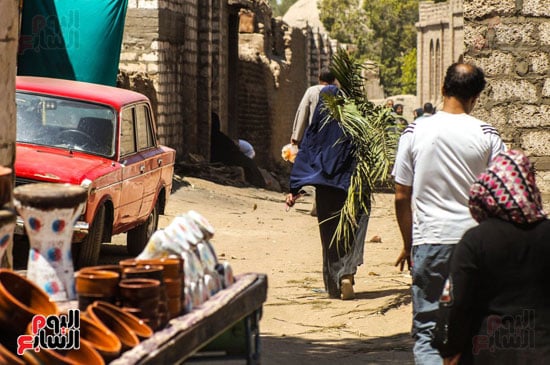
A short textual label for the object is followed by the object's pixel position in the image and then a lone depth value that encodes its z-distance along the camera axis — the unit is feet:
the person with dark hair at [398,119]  49.07
